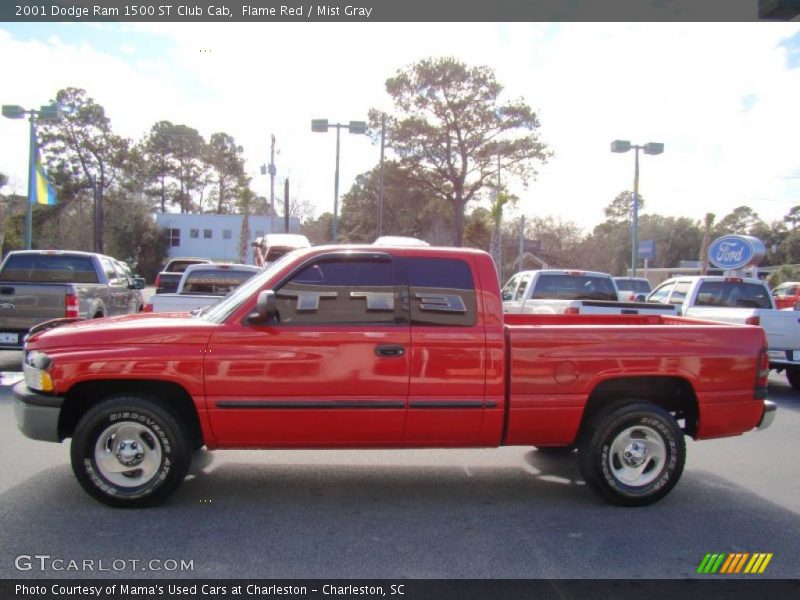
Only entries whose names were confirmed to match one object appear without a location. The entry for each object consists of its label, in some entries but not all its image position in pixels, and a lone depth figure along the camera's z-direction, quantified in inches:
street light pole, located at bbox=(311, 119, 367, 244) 970.1
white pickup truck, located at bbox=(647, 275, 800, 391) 395.9
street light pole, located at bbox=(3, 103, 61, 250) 911.5
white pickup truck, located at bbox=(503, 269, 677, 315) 489.1
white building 2218.3
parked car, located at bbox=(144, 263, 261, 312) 438.6
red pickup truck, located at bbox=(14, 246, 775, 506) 187.2
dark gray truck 390.9
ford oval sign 628.7
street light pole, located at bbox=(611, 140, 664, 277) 1055.6
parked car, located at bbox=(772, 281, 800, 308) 1140.7
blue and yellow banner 1055.6
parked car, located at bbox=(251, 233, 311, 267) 823.7
